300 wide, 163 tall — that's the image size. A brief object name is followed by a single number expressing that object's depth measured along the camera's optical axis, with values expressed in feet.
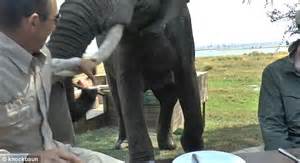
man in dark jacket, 9.61
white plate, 6.39
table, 6.93
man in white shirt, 6.57
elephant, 10.89
